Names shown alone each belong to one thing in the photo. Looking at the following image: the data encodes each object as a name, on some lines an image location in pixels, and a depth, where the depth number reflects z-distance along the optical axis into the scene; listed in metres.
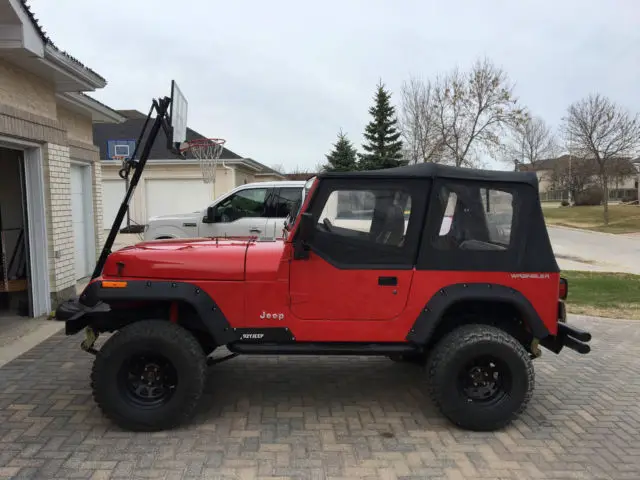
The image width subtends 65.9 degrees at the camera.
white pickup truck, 9.10
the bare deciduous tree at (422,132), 30.19
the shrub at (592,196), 53.30
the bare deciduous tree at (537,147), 53.34
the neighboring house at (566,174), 43.47
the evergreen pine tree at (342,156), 31.47
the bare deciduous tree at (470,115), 29.20
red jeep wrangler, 3.67
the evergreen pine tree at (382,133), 31.72
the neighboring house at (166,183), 22.34
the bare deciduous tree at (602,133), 28.94
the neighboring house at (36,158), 5.87
